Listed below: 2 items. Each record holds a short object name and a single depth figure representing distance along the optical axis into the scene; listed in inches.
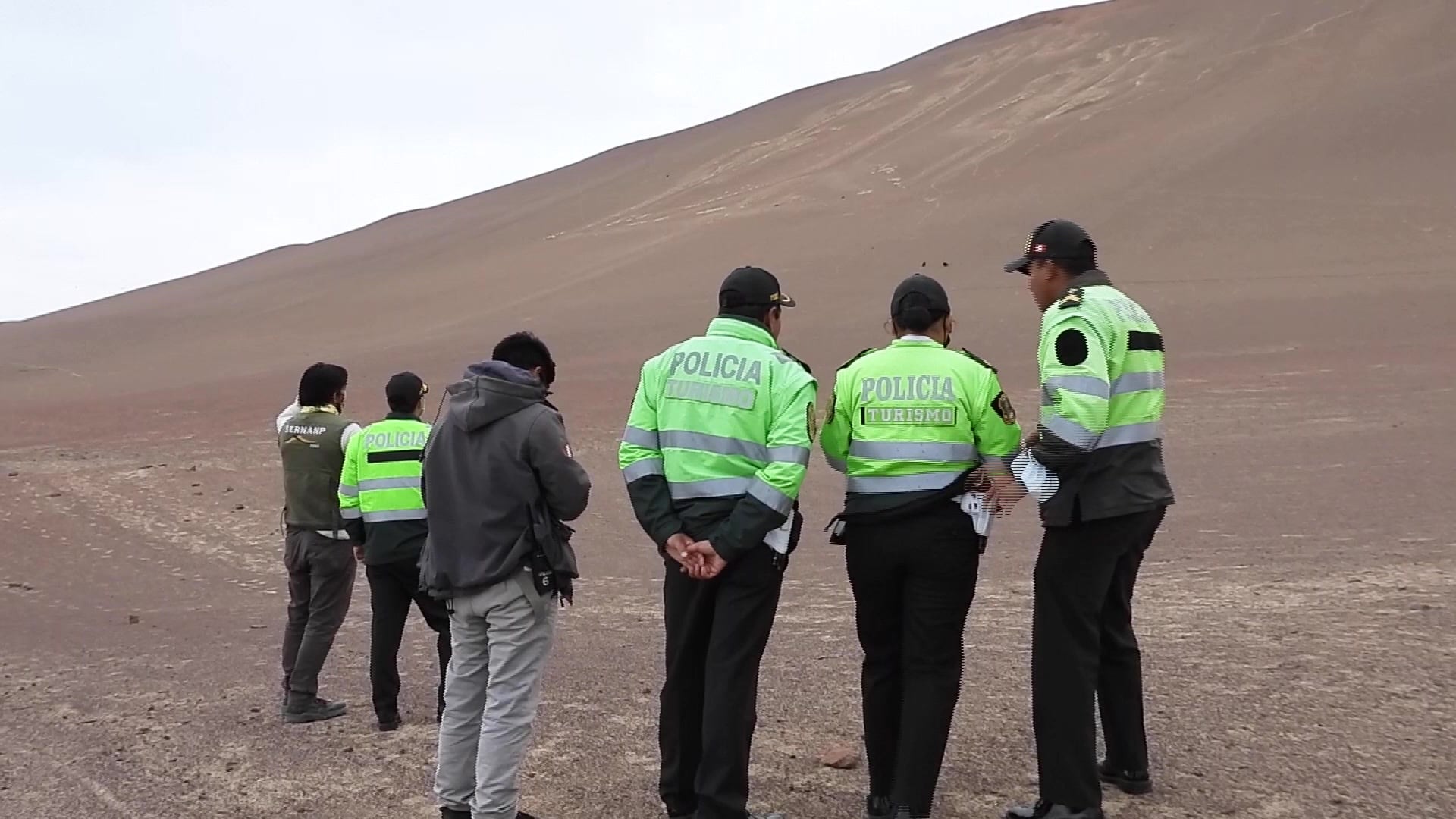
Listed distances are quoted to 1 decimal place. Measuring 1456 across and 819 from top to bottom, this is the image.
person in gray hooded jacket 163.6
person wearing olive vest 232.1
